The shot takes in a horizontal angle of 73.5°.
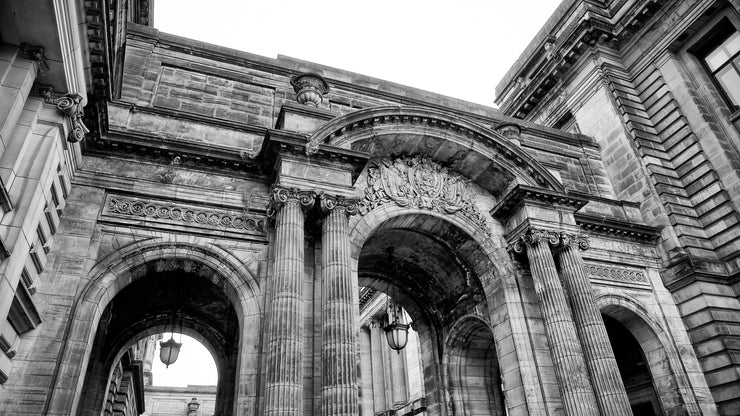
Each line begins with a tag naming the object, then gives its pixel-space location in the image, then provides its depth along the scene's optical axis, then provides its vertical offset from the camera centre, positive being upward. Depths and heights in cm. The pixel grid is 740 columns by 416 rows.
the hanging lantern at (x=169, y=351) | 1122 +350
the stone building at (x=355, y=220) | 800 +578
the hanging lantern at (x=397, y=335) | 1230 +383
